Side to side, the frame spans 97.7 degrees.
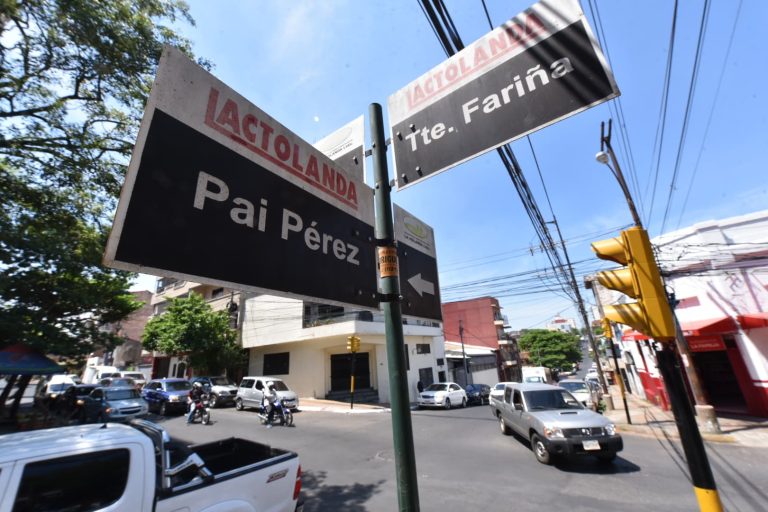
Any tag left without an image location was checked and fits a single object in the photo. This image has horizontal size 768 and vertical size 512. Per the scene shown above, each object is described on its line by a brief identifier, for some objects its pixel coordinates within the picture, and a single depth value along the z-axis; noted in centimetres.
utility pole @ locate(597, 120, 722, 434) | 1002
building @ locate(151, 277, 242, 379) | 2689
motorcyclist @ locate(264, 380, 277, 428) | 1344
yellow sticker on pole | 203
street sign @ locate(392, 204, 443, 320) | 249
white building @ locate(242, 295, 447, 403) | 2136
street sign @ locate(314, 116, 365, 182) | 236
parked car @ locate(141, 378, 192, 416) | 1675
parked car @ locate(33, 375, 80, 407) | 1804
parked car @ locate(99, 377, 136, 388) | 1817
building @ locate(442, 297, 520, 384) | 4134
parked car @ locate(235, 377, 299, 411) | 1692
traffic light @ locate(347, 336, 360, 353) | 1800
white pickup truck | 261
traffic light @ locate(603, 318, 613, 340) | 1352
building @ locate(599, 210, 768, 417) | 1078
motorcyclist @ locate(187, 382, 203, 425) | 1384
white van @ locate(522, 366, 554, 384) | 2673
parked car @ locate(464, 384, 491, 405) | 2278
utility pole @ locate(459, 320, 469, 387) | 3092
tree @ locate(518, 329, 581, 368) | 4844
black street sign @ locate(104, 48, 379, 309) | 111
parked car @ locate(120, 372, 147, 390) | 2842
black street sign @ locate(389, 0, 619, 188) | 182
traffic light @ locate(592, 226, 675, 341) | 234
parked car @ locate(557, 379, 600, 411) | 1578
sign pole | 170
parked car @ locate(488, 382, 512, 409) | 1254
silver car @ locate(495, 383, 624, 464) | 733
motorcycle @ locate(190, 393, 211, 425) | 1392
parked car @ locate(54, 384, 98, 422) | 1458
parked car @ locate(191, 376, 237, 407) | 1977
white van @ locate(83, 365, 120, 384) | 2922
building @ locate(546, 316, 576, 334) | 10950
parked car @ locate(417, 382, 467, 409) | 1909
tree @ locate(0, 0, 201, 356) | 636
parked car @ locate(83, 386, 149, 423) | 1314
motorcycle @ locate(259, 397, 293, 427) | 1347
